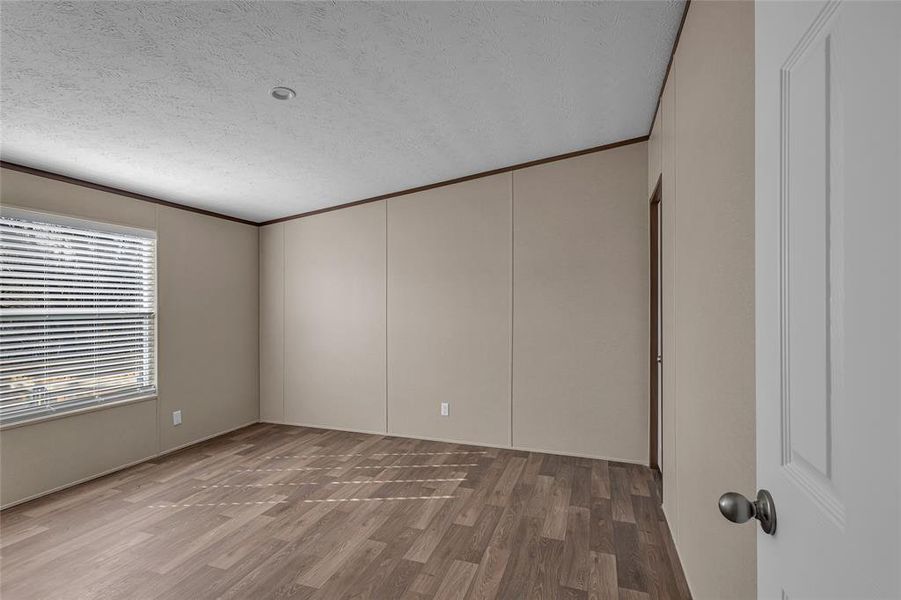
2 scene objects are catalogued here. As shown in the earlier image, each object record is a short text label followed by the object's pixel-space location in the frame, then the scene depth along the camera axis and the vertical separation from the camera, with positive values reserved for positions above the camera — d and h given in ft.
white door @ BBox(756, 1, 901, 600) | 1.37 +0.02
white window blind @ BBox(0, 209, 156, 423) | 9.84 -0.39
